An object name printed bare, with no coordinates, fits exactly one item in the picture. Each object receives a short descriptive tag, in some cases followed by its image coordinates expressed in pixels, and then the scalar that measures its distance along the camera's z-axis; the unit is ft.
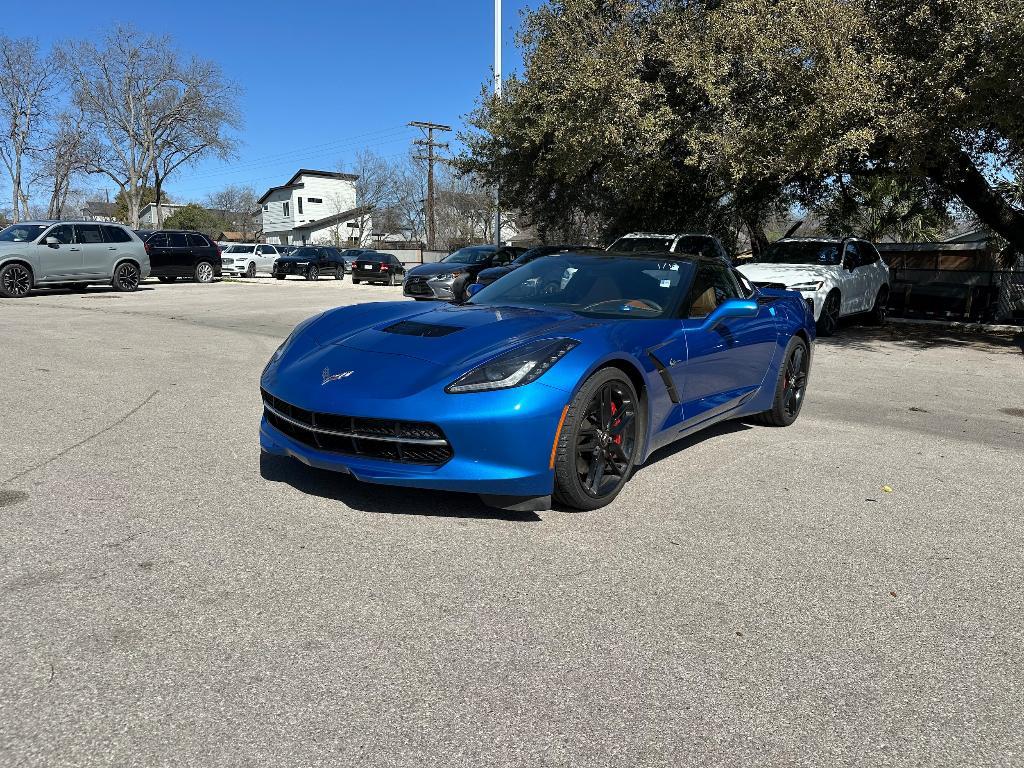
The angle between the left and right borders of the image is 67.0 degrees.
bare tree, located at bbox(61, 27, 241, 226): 149.18
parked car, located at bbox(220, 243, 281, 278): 117.50
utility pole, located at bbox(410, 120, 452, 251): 164.96
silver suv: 54.24
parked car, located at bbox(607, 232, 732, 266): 47.37
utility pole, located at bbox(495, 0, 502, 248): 89.71
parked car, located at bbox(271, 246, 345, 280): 103.81
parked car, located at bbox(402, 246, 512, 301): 56.18
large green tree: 33.73
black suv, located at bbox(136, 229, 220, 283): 76.64
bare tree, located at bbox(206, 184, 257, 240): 316.60
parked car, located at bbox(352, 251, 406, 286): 93.25
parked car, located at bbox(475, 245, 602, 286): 49.18
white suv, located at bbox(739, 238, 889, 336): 41.63
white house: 252.21
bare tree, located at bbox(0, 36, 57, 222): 144.77
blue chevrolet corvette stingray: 11.55
